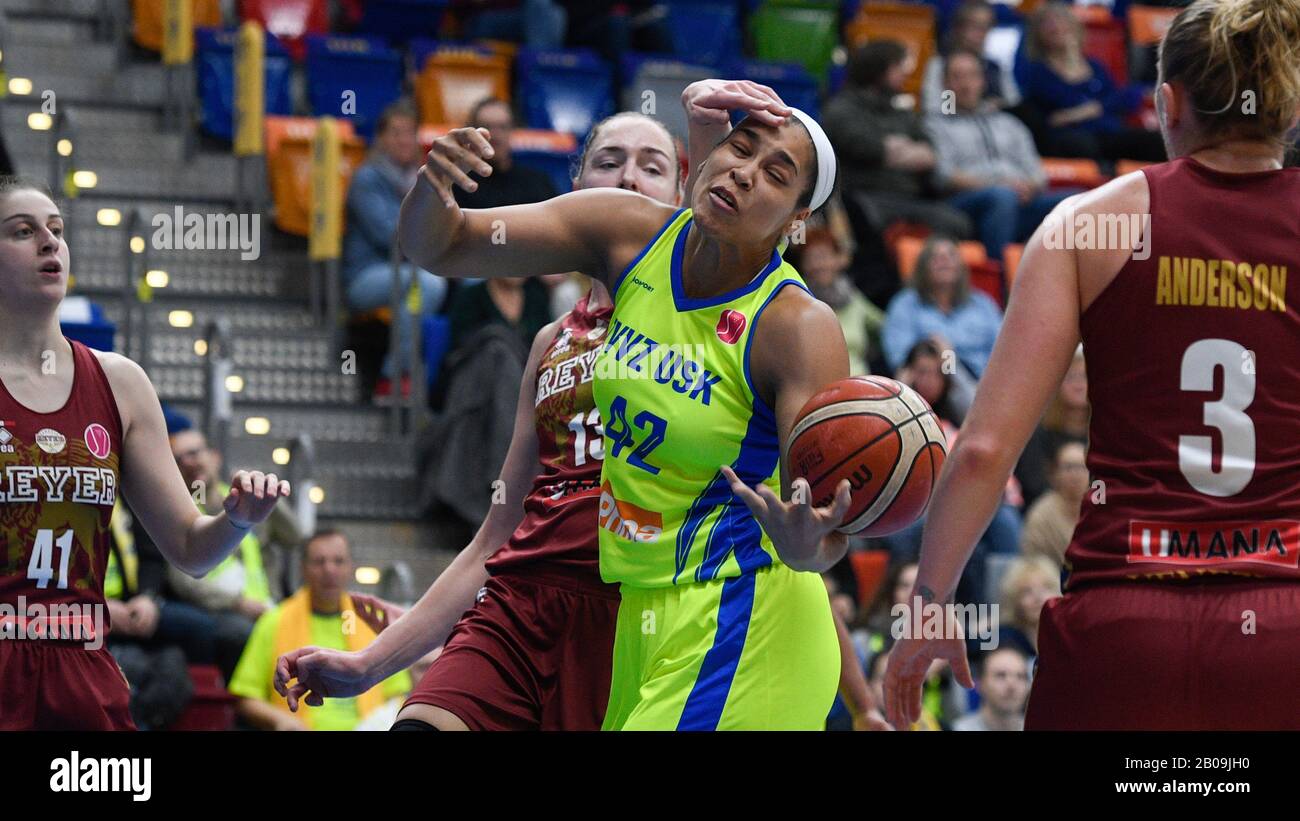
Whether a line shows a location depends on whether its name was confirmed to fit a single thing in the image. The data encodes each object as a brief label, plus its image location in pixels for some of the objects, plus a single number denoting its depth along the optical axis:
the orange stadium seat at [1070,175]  12.59
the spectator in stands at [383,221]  9.98
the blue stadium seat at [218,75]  11.13
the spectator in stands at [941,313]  10.27
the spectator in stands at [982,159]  11.83
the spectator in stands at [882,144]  11.34
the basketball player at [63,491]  4.50
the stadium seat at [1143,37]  14.17
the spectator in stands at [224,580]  7.94
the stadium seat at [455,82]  11.61
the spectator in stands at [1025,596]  8.81
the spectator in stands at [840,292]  10.11
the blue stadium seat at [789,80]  12.05
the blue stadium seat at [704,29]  13.08
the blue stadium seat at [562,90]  11.92
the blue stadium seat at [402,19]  12.66
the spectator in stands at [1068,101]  12.89
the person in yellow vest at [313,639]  7.71
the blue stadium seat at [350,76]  11.48
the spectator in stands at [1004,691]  8.15
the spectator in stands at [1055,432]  10.02
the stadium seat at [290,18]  12.17
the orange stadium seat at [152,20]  11.49
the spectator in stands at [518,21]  12.53
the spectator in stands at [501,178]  9.66
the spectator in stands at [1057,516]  9.18
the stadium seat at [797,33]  13.30
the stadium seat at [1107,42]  14.37
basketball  3.63
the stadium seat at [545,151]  10.83
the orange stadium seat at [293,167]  10.59
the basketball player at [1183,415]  3.19
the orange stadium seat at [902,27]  13.38
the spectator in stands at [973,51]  12.40
